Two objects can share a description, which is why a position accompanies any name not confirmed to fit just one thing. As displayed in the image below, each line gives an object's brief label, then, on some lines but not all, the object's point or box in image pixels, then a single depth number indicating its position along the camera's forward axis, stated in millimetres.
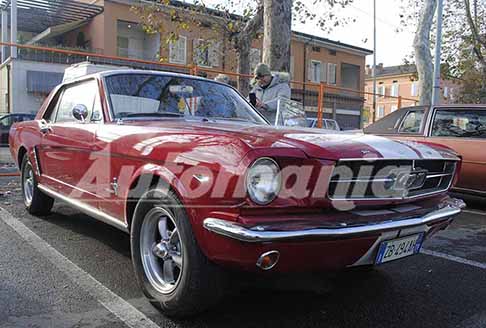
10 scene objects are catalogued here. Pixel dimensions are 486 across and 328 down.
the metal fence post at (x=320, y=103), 11094
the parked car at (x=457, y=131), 6465
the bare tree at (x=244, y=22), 9062
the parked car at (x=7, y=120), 13889
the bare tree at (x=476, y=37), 21391
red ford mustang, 2391
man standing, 6449
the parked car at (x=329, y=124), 13727
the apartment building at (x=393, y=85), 56753
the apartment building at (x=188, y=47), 23172
